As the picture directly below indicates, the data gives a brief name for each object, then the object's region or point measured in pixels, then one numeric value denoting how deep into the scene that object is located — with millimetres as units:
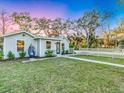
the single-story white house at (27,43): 9767
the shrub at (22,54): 10162
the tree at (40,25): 19607
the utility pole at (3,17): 16600
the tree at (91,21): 20521
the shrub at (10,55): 9607
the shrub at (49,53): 11604
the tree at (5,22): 16816
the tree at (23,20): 18465
